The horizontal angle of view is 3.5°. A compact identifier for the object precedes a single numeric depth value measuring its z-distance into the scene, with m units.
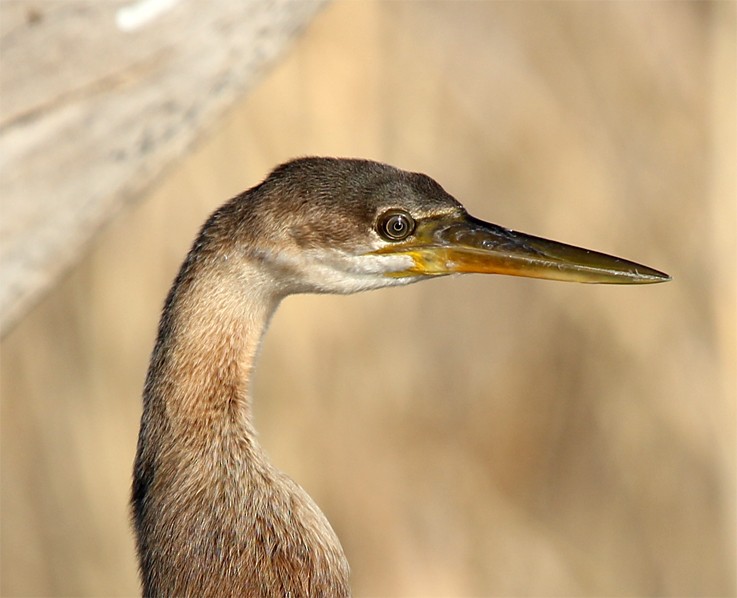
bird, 3.86
